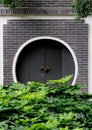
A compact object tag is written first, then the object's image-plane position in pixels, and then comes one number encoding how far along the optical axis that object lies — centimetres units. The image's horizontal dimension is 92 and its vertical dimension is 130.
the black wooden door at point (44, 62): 1088
